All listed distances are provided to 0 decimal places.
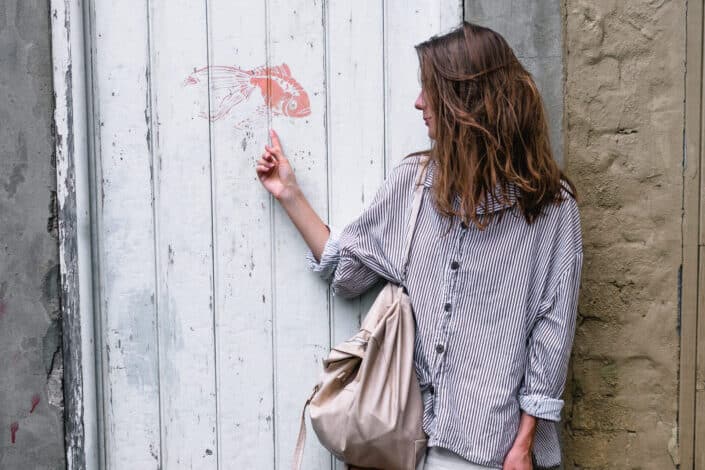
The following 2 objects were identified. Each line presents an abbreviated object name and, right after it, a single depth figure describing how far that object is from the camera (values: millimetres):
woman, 1850
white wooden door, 2236
